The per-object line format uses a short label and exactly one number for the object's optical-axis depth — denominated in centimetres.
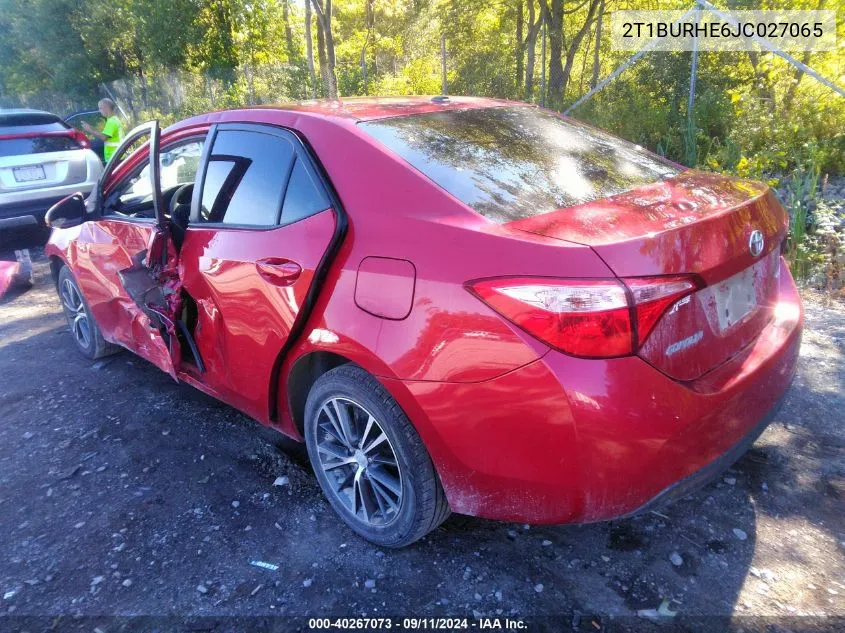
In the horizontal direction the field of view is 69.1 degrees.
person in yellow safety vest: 899
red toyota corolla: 181
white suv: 753
